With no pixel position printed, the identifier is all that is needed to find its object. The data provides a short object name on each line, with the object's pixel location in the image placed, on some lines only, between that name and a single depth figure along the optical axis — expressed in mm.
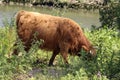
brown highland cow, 10508
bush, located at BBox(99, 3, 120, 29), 15631
